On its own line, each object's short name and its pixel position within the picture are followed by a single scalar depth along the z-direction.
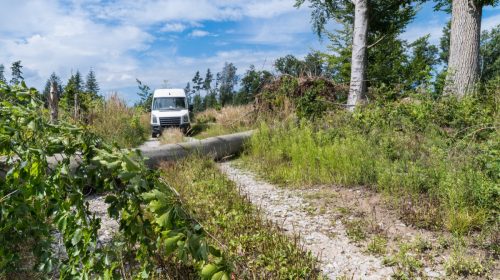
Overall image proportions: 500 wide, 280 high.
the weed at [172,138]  10.56
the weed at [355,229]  4.29
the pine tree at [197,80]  98.44
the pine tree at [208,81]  101.75
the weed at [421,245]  3.90
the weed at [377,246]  3.93
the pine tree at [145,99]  25.05
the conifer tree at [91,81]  97.41
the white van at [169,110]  18.02
